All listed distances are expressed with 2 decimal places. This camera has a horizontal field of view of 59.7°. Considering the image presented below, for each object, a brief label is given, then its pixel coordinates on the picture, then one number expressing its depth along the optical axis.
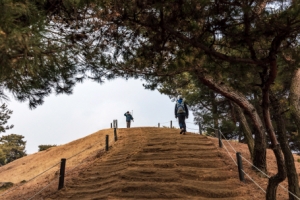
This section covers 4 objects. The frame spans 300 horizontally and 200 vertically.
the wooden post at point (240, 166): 6.63
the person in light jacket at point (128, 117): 18.61
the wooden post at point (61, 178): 6.91
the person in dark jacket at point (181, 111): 10.80
